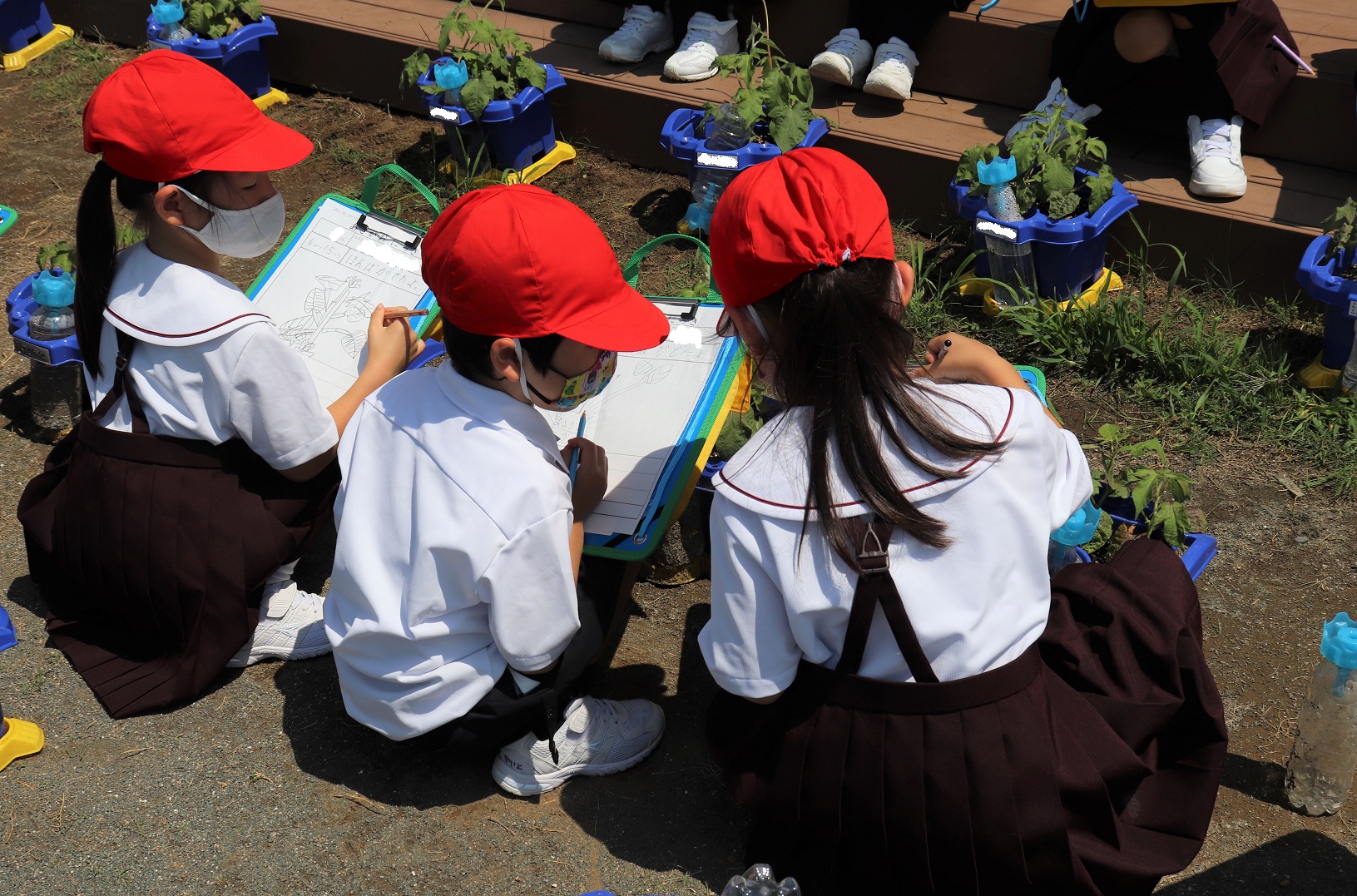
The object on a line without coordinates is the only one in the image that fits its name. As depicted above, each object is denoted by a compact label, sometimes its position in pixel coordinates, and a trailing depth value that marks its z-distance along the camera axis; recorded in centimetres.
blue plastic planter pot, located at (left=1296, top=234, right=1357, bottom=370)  263
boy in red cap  179
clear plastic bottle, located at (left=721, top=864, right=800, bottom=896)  153
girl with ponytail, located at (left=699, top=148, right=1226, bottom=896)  159
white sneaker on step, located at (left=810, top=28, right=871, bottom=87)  382
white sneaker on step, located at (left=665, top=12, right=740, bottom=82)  407
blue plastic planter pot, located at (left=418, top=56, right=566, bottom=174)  389
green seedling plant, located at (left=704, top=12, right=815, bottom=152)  347
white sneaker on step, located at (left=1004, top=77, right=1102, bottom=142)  353
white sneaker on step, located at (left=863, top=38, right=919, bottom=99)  373
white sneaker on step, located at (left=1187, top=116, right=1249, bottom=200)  325
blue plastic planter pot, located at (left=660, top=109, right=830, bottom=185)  344
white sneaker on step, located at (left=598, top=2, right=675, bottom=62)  421
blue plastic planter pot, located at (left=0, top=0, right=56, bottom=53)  529
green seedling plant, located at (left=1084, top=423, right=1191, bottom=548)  218
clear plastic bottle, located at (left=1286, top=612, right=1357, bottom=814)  185
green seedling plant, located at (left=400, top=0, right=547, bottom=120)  383
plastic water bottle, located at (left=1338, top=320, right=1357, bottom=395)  281
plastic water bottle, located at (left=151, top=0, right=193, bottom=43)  443
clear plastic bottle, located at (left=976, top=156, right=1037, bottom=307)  307
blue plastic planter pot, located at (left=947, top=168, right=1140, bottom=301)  307
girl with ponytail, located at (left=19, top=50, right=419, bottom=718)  214
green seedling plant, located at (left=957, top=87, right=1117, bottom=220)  309
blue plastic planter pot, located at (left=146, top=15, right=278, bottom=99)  446
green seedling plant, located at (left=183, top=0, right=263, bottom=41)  446
